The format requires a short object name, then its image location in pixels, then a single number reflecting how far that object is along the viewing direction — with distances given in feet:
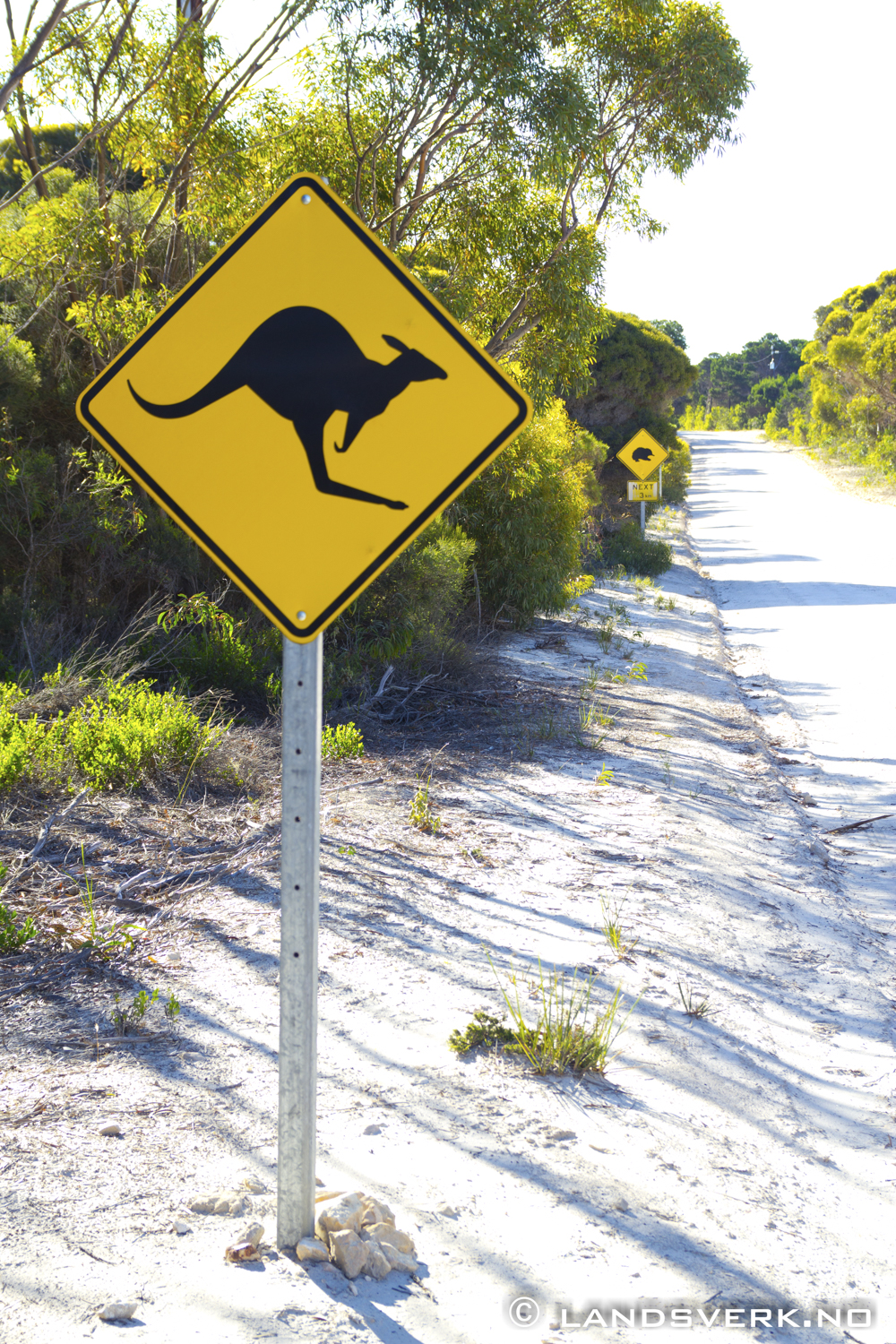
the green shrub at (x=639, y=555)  71.05
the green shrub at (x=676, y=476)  106.52
